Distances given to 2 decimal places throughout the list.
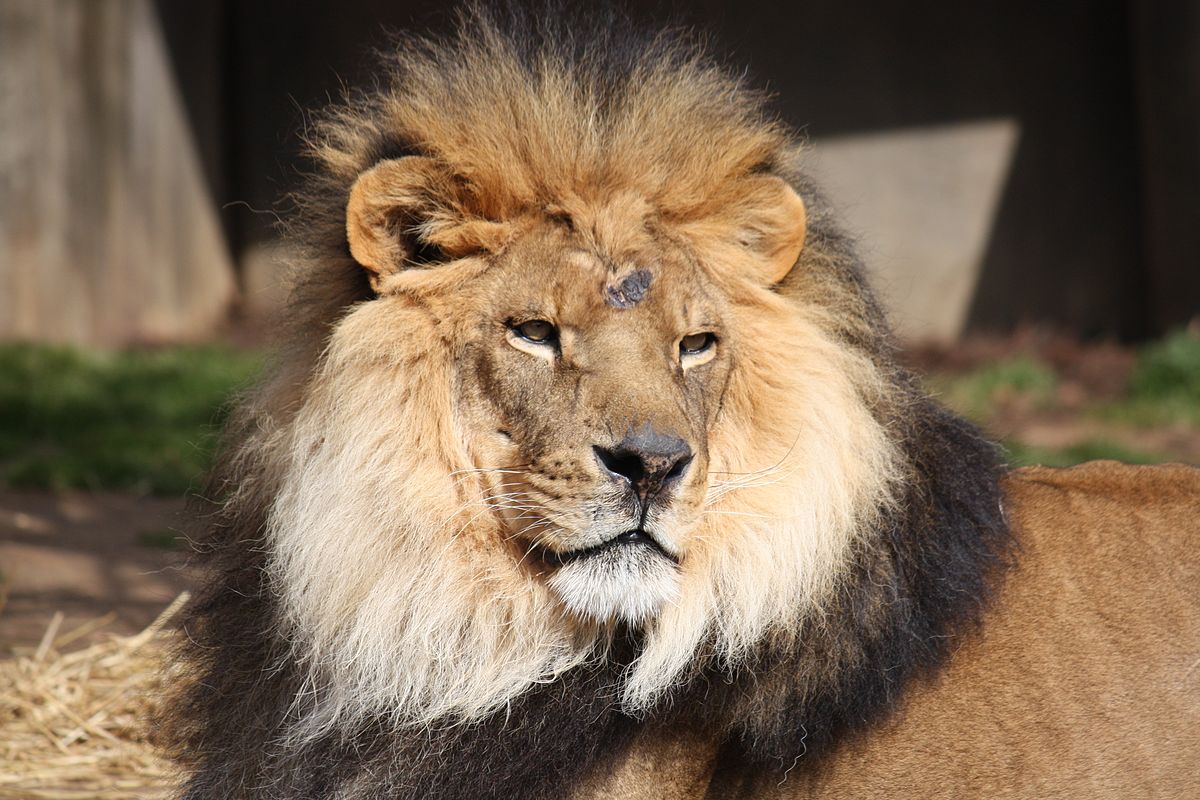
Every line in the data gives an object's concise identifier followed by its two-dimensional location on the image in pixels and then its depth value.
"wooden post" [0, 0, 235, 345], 20.31
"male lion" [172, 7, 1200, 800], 6.18
